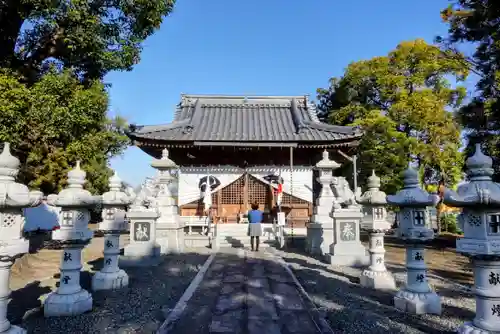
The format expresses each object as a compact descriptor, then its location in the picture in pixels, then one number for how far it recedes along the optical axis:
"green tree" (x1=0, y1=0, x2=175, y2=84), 7.08
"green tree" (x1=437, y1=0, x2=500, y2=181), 9.52
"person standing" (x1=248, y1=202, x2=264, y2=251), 10.64
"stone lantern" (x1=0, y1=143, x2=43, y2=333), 3.39
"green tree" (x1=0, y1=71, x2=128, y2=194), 6.99
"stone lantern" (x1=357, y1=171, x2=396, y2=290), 6.24
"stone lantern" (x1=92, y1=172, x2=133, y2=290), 6.23
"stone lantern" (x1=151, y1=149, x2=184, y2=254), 10.20
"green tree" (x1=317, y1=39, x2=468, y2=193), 19.16
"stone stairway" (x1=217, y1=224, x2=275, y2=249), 13.05
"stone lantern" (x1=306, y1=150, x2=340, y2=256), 10.12
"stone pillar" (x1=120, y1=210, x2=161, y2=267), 8.47
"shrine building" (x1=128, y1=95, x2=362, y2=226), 15.82
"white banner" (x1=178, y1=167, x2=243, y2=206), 16.47
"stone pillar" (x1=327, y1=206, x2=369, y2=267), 8.67
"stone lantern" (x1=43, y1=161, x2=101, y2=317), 4.74
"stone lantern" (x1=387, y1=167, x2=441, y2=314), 4.80
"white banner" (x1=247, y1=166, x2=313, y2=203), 16.52
